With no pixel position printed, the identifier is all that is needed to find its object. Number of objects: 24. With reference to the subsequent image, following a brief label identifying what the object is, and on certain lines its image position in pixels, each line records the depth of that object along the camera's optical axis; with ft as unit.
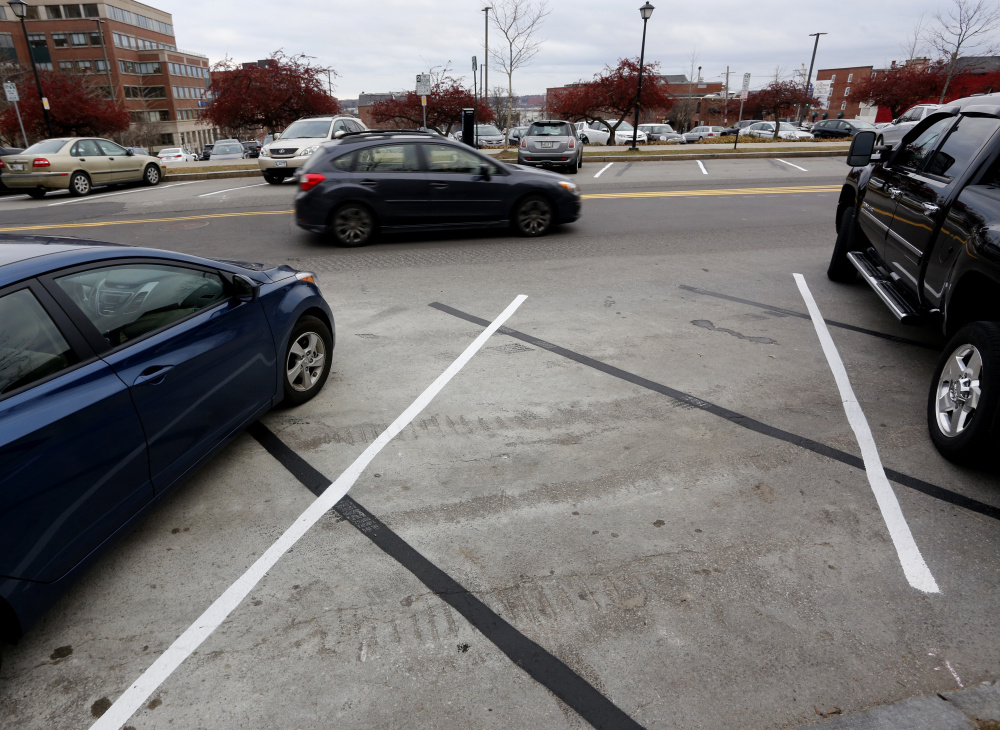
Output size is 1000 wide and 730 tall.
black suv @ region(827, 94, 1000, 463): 12.05
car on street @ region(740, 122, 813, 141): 124.57
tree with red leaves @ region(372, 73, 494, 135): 108.99
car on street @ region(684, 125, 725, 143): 153.13
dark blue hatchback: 31.63
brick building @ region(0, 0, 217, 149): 241.14
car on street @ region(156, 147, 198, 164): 115.24
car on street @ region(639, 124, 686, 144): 142.20
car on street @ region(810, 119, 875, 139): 126.54
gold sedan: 52.85
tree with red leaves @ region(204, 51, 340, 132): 95.40
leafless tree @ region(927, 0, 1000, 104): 101.24
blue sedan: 8.10
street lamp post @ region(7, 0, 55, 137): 67.86
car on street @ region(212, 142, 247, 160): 114.44
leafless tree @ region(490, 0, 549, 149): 88.89
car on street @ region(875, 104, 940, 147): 83.46
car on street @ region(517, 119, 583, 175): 63.46
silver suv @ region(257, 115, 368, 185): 58.23
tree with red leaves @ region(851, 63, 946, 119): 125.08
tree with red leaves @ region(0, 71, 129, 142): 113.50
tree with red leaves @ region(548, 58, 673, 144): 93.66
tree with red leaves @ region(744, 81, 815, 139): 158.10
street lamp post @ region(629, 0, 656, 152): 76.64
